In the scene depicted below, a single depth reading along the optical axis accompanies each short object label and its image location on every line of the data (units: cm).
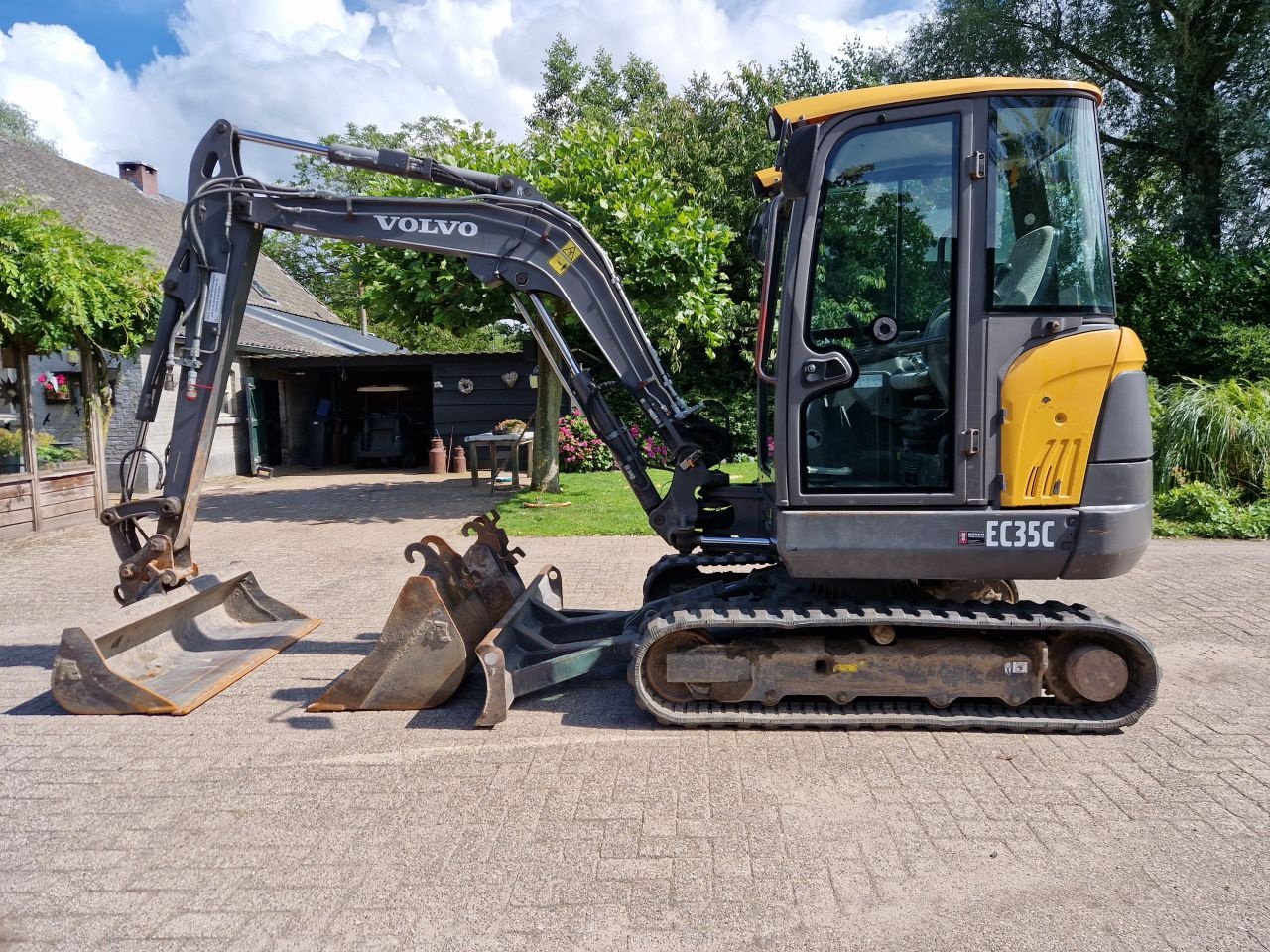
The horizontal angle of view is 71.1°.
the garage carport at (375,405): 1952
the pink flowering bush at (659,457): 553
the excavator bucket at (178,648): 468
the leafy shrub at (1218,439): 1066
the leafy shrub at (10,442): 1067
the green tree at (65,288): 945
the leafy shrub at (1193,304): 1405
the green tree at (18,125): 3878
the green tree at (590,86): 3428
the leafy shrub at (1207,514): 977
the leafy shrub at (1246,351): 1299
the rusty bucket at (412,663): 461
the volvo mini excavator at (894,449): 407
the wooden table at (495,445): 1451
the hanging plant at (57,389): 1262
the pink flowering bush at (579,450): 1769
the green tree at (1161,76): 1633
